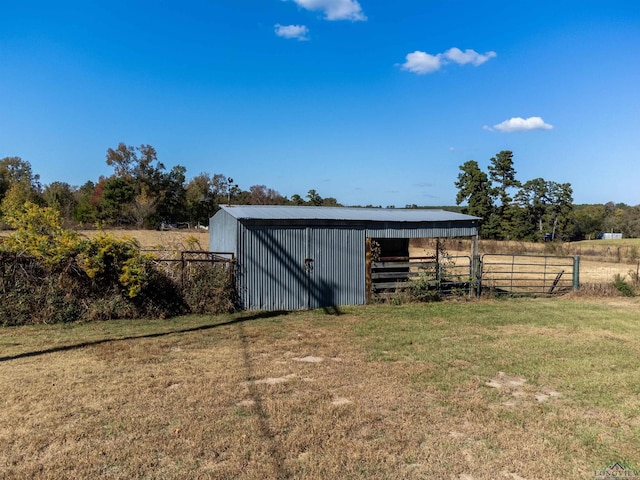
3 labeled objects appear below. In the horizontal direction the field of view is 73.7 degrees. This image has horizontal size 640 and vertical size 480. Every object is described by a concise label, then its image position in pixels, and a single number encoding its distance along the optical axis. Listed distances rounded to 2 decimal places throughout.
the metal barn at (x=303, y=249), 11.30
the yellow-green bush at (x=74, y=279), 9.16
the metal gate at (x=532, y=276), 14.24
